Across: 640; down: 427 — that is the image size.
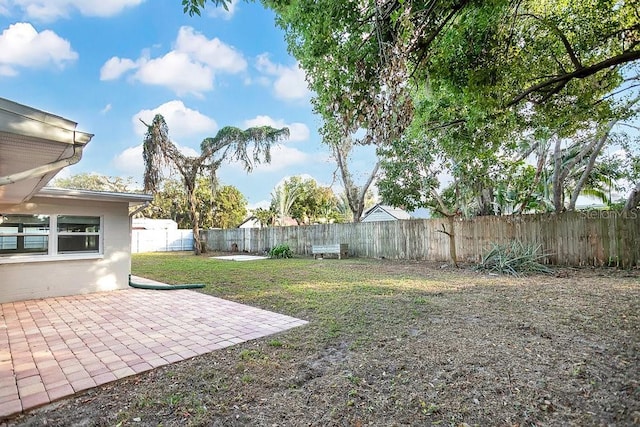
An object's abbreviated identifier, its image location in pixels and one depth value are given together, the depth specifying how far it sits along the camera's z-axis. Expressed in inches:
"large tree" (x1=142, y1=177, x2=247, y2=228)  1044.5
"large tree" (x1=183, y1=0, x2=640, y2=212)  147.1
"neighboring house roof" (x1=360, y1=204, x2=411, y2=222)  914.7
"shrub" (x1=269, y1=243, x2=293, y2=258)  573.3
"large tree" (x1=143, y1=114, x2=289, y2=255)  622.8
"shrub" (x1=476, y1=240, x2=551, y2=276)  321.4
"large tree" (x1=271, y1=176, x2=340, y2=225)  936.3
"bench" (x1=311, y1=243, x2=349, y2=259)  526.6
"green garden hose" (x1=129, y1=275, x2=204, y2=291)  275.9
